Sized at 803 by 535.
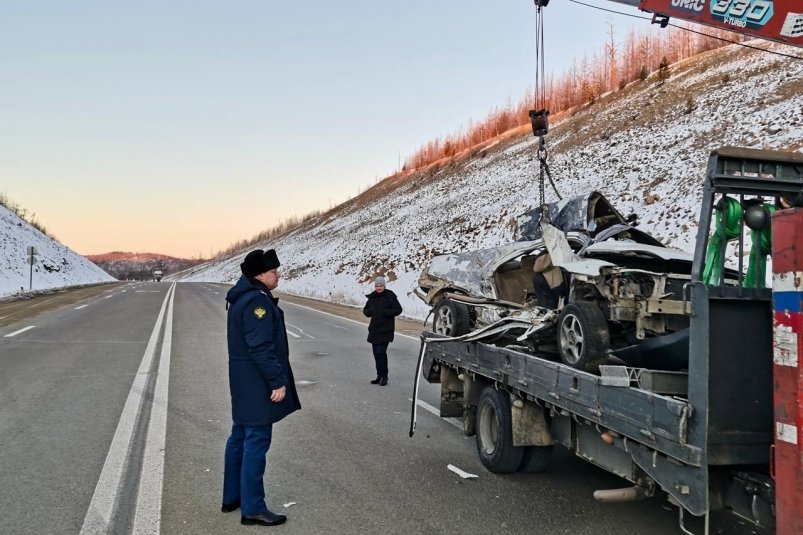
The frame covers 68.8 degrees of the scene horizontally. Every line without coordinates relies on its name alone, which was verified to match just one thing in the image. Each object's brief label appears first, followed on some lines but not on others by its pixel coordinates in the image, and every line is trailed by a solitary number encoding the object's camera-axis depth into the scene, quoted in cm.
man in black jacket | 902
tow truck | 251
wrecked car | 431
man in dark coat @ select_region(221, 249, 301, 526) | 404
